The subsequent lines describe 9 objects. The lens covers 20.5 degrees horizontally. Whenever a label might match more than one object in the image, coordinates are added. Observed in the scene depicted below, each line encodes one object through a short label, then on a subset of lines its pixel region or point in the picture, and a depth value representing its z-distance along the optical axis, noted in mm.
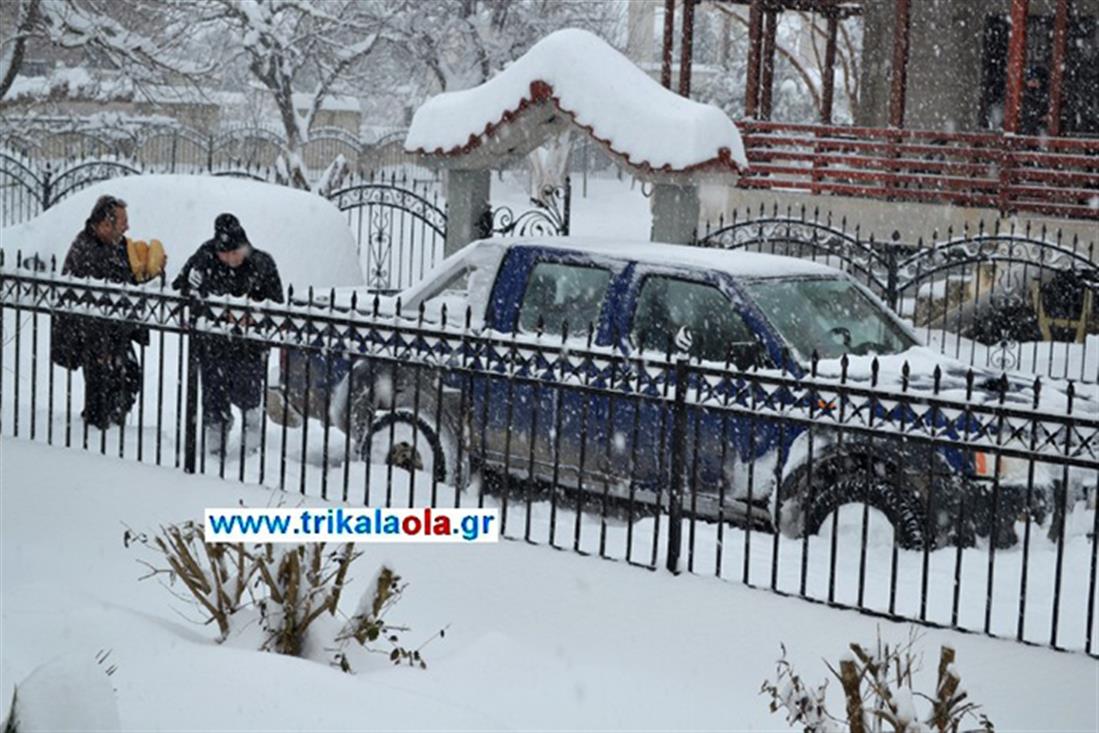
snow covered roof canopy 20273
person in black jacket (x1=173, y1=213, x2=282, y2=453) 17334
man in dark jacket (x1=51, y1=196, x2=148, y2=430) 16784
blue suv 14559
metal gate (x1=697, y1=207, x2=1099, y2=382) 25465
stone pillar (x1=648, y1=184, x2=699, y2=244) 21111
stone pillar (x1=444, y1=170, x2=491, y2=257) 23318
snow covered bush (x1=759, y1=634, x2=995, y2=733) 8337
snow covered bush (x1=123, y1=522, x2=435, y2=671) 10844
